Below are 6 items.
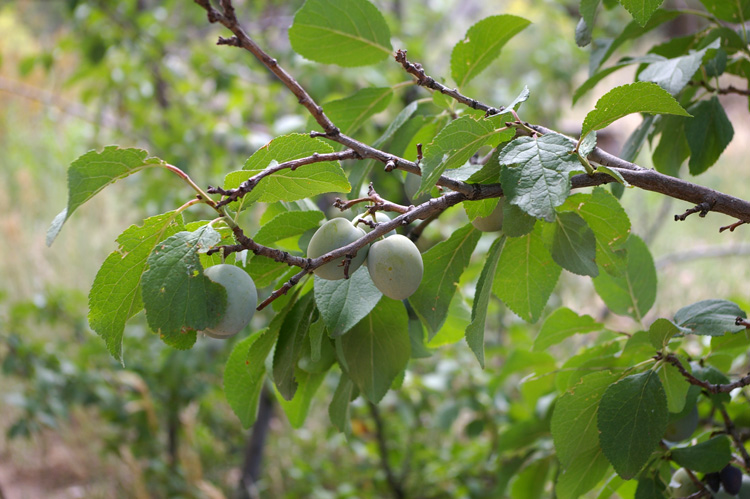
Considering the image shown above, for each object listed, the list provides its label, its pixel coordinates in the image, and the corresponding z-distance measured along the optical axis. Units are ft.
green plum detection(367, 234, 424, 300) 2.92
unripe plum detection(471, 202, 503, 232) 3.06
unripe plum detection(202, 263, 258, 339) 2.90
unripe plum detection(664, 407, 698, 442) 3.35
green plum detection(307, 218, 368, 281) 2.94
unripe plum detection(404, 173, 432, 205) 3.12
